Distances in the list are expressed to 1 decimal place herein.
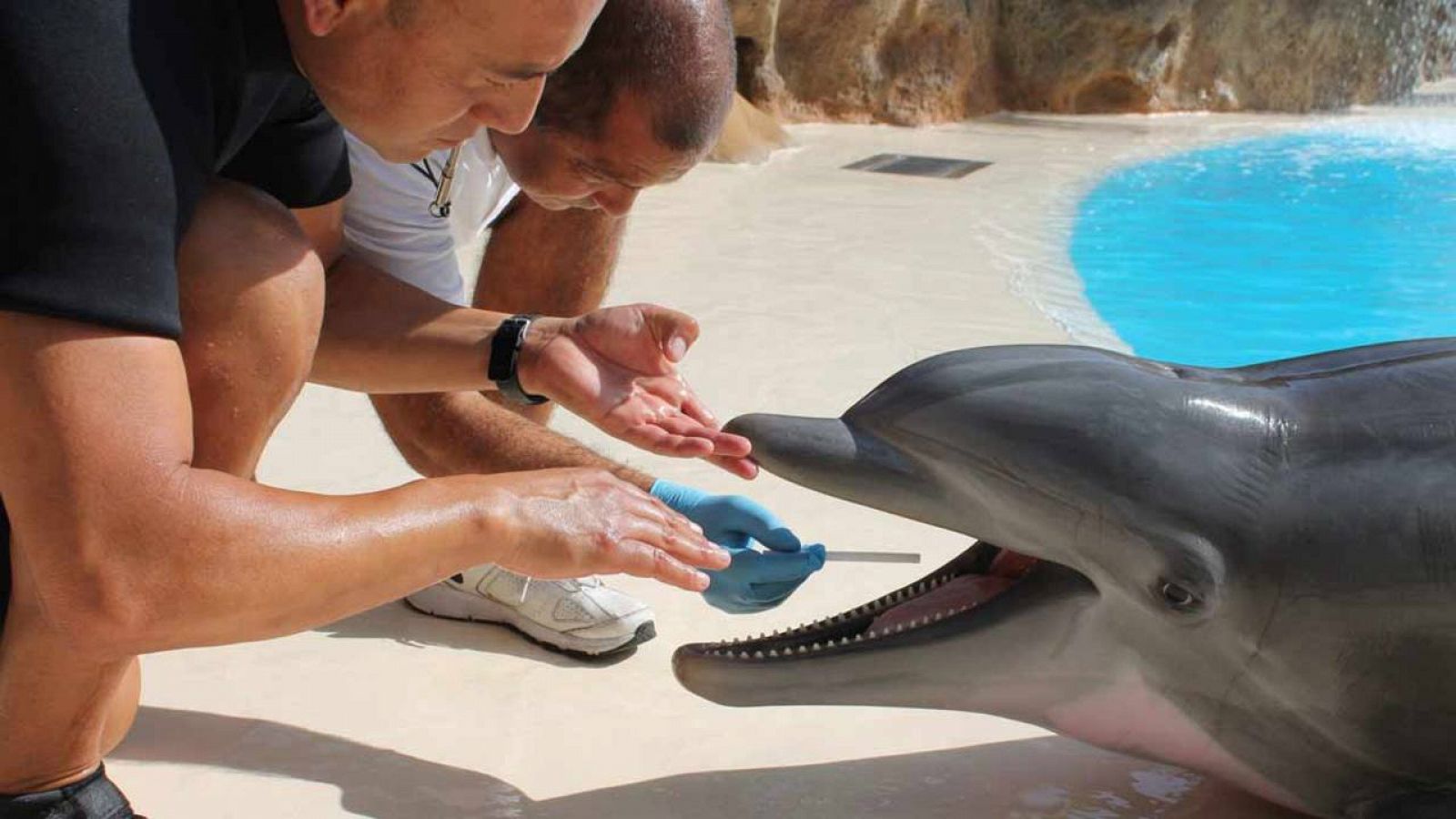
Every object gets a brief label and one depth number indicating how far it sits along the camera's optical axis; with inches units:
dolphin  105.0
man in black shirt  79.1
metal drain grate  444.1
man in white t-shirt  129.8
